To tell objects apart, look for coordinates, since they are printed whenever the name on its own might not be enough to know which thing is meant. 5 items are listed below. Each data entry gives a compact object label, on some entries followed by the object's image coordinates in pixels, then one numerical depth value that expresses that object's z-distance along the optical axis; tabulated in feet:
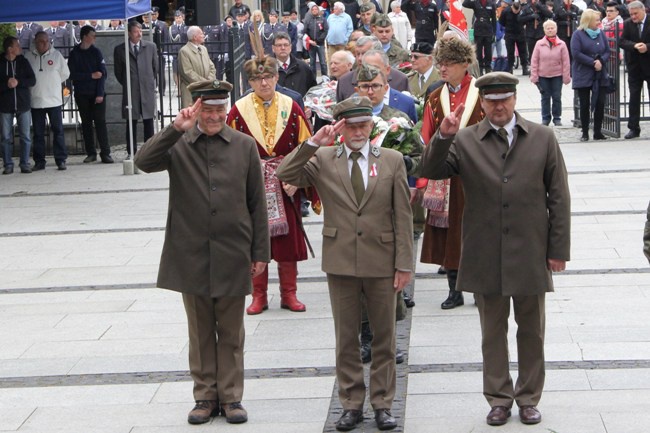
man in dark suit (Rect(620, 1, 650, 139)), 60.03
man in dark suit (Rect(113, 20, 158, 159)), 60.39
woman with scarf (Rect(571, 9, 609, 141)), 60.23
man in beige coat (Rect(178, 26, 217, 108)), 63.98
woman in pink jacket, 64.44
